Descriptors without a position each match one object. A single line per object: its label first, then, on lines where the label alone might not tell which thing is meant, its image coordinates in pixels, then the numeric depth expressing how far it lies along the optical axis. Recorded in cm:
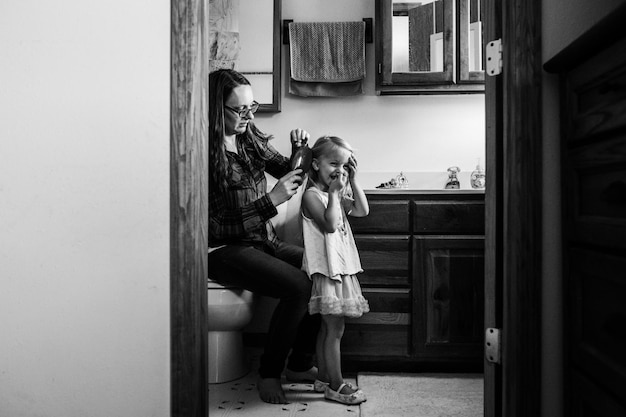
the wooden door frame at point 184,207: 120
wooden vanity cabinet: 218
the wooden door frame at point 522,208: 119
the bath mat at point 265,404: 179
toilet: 197
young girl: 188
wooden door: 88
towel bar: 264
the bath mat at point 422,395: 181
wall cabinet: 255
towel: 262
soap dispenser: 252
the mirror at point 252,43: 263
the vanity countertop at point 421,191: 221
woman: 193
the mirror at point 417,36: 257
